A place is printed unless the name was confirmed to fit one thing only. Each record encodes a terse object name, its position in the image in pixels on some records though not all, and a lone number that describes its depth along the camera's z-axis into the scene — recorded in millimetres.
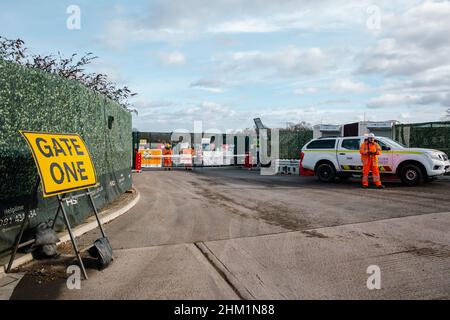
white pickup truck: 13336
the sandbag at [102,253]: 5062
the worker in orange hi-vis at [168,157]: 23688
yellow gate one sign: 4734
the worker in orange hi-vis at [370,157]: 13172
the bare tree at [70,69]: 10905
